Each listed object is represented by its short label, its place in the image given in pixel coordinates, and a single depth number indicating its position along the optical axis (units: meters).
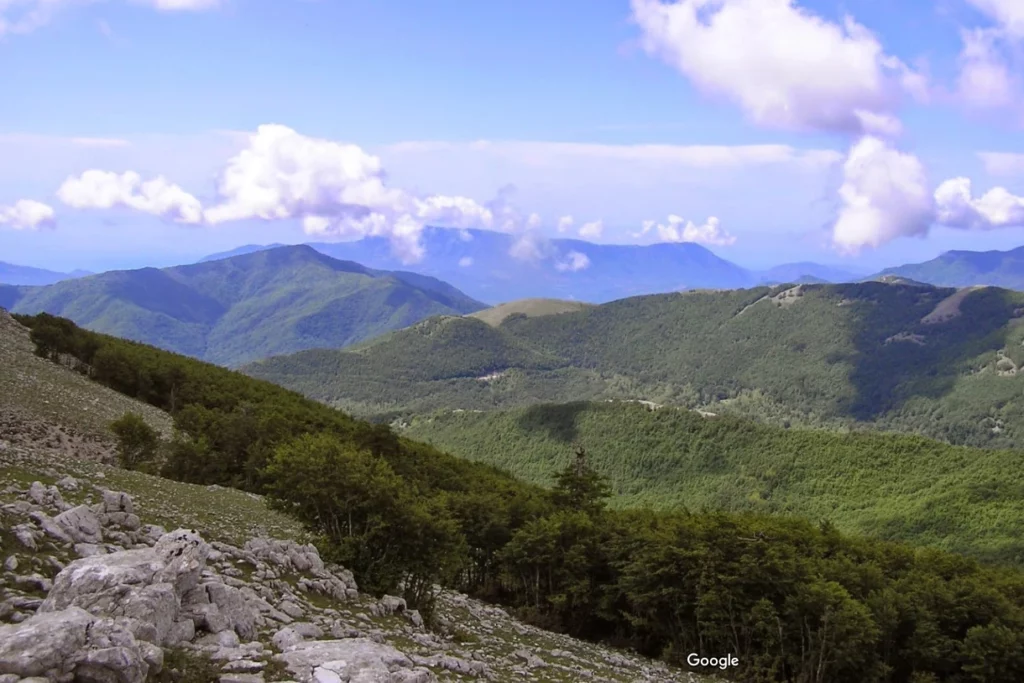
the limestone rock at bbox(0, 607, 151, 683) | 12.09
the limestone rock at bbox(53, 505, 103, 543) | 19.95
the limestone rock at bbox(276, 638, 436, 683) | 14.68
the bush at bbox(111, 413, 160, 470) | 49.75
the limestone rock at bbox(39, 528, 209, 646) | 14.82
